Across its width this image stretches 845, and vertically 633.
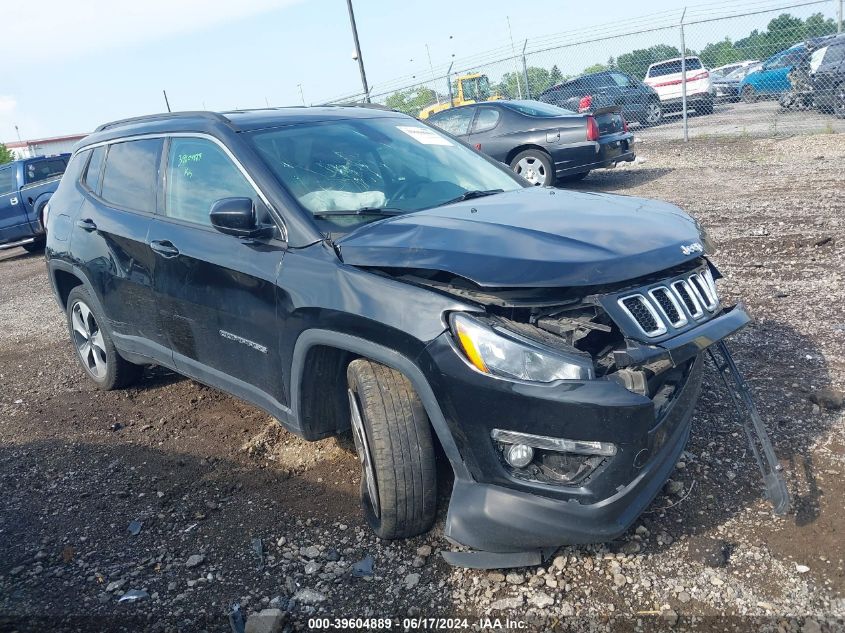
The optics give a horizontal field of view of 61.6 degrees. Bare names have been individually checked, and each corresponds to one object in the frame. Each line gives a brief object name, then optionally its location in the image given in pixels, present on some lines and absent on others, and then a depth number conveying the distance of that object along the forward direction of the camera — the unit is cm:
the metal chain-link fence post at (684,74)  1385
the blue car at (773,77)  1485
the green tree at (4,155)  4454
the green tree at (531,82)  1761
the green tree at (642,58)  1579
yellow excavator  1956
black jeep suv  243
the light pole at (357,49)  2117
